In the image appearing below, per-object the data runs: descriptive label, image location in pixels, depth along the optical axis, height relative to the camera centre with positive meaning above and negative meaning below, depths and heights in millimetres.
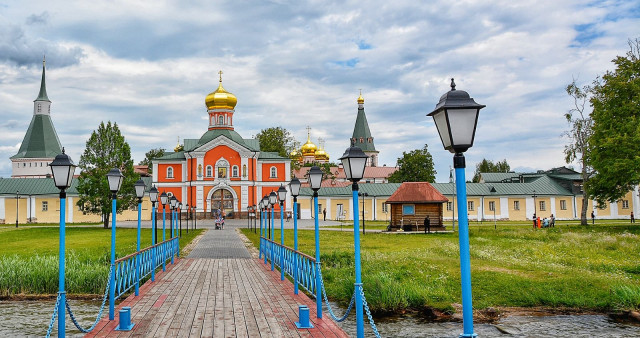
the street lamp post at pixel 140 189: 14109 +520
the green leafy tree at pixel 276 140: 71125 +8798
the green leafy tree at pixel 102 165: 37906 +3099
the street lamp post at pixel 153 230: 13220 -602
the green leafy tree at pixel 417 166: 63000 +4388
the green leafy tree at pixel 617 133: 30797 +3934
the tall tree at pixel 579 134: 39656 +4918
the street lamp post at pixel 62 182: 7430 +398
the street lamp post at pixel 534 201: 54347 +26
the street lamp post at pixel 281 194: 16734 +384
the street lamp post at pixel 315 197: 8781 +152
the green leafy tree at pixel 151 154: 80125 +8069
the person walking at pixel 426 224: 33906 -1265
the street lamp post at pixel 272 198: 18566 +298
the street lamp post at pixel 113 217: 8984 -138
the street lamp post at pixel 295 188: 13680 +454
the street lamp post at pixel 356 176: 7242 +397
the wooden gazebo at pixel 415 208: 34875 -285
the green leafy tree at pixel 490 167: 99444 +6607
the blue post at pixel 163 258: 15097 -1409
